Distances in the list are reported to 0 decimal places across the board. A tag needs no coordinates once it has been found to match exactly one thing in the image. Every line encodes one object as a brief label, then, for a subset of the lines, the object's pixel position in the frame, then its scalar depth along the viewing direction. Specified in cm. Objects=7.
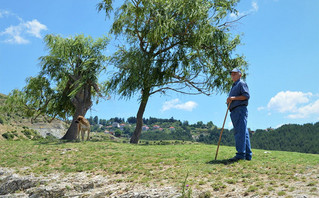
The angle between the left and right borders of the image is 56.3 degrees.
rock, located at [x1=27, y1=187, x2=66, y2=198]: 1055
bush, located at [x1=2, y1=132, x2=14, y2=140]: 6275
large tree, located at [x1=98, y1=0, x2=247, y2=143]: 2161
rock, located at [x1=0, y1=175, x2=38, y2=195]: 1178
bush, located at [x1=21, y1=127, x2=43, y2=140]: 6900
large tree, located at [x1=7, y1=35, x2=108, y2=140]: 2595
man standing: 1045
